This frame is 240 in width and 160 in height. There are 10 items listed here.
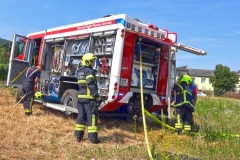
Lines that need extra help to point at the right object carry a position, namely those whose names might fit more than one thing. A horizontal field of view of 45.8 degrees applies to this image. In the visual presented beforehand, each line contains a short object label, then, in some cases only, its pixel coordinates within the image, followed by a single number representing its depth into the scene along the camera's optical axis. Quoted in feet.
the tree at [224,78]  151.82
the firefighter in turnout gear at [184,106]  23.76
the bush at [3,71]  88.23
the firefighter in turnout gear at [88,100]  19.24
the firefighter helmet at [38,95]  26.76
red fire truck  21.44
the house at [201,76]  233.96
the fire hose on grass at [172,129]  15.72
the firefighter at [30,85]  25.74
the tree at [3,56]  112.58
